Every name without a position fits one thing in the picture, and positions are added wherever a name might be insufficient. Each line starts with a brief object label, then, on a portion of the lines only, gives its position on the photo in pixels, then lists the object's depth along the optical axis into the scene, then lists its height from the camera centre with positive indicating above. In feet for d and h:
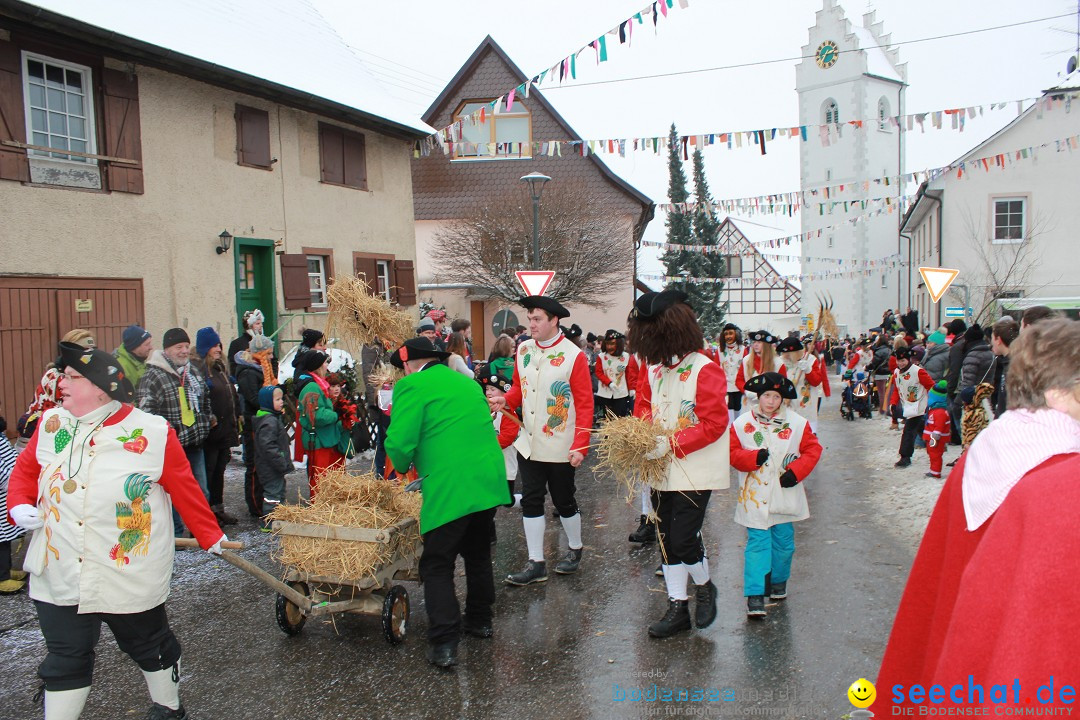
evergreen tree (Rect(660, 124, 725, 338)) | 182.80 +8.58
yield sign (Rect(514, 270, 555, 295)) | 45.24 +1.37
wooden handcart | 15.80 -5.46
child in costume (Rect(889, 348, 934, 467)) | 33.65 -4.36
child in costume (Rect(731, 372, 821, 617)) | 17.07 -3.73
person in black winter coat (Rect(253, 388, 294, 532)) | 25.88 -4.14
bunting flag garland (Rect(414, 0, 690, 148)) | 36.11 +11.95
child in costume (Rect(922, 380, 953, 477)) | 31.48 -5.19
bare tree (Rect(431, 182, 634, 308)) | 81.41 +5.86
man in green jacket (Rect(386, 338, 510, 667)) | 15.20 -2.84
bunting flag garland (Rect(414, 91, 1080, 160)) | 47.03 +9.88
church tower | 161.38 +27.33
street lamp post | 50.37 +7.23
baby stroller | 57.21 -7.11
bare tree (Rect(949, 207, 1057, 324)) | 95.81 +3.61
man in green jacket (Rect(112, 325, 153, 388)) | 22.99 -0.94
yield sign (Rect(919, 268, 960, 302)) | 39.37 +0.64
